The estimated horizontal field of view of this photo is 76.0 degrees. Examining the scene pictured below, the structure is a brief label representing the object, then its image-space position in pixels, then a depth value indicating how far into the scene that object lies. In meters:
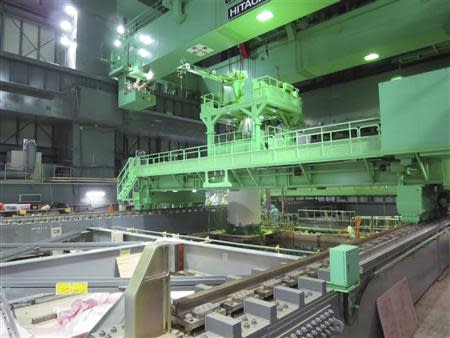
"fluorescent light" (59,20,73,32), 21.21
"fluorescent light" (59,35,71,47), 22.59
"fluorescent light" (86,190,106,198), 19.33
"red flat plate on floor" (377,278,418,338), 3.29
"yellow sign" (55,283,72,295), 3.57
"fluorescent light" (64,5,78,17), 20.39
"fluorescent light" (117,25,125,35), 19.59
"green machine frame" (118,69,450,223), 5.92
